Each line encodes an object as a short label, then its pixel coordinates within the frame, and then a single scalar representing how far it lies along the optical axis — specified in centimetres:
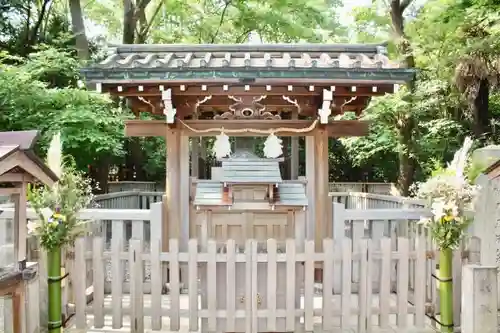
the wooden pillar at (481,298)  382
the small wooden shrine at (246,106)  535
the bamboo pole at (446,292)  452
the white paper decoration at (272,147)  607
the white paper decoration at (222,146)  609
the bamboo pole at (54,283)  433
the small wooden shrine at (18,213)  319
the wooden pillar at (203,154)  686
